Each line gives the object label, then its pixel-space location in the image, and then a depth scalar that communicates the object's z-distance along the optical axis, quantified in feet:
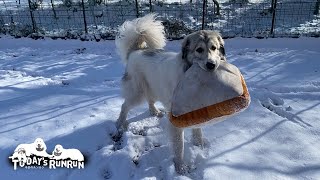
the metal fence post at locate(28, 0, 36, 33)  21.02
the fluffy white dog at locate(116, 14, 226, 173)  7.70
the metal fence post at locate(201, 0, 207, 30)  18.86
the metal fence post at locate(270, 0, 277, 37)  18.56
